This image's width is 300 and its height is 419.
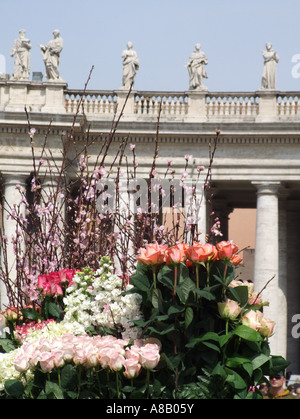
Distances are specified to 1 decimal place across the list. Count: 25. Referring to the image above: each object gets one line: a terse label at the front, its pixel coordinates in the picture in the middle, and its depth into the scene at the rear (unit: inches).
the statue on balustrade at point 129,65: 2746.0
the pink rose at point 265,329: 541.5
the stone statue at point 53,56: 2701.0
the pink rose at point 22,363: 523.7
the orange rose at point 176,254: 532.8
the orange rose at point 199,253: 533.7
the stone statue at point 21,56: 2692.3
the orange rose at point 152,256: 540.6
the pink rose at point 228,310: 523.7
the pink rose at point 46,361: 514.7
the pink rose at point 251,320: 535.4
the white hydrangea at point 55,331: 557.9
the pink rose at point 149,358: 504.3
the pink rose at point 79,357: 511.2
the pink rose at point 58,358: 517.3
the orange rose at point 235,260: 558.8
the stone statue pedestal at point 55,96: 2668.1
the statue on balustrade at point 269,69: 2751.2
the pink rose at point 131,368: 505.6
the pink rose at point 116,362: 505.6
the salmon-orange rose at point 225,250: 538.0
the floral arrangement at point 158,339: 514.7
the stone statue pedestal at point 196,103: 2704.4
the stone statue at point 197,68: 2746.0
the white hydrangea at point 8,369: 545.0
